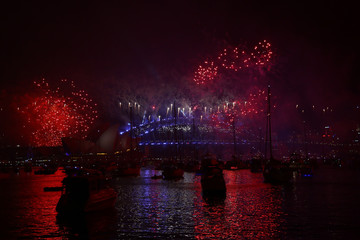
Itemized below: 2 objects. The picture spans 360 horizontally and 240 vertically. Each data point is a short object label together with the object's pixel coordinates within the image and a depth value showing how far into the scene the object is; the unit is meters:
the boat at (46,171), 83.26
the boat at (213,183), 34.23
